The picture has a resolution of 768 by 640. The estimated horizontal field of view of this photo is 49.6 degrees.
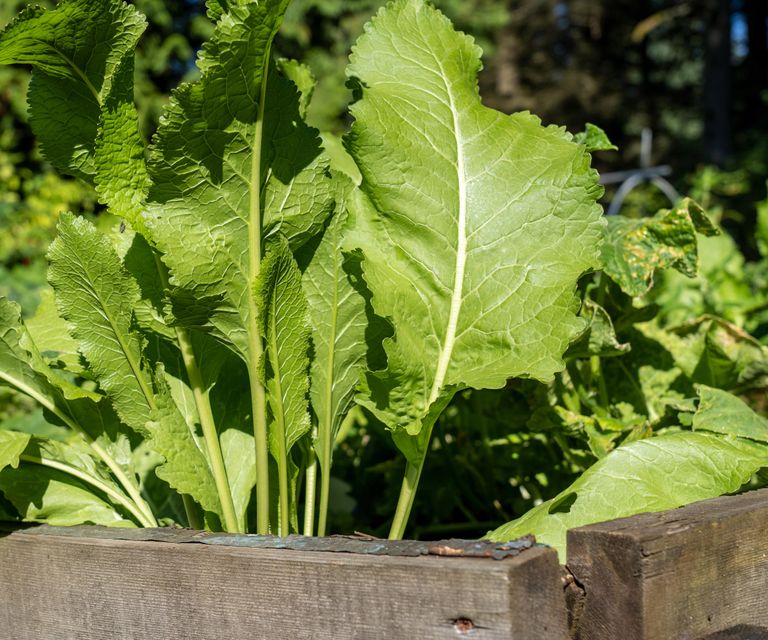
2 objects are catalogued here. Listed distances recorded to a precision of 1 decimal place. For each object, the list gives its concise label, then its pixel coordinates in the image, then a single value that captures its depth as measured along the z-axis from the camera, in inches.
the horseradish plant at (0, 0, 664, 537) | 41.4
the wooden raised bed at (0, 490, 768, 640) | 31.9
